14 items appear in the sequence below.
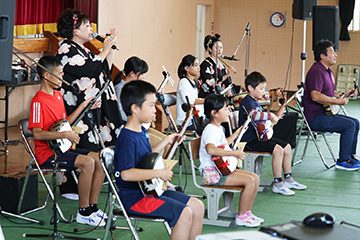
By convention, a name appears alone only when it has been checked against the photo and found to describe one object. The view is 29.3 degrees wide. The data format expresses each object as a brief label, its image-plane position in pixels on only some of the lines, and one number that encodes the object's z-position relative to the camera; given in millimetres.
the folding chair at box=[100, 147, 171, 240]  3465
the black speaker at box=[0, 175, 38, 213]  4680
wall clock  13891
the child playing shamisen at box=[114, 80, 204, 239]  3443
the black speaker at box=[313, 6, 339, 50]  8930
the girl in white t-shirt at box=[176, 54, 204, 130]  6117
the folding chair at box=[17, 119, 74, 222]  4402
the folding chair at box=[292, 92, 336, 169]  6586
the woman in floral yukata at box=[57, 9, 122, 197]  4773
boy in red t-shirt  4332
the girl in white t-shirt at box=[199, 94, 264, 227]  4539
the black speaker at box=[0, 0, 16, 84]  3447
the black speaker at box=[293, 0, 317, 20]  9250
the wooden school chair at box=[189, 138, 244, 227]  4562
